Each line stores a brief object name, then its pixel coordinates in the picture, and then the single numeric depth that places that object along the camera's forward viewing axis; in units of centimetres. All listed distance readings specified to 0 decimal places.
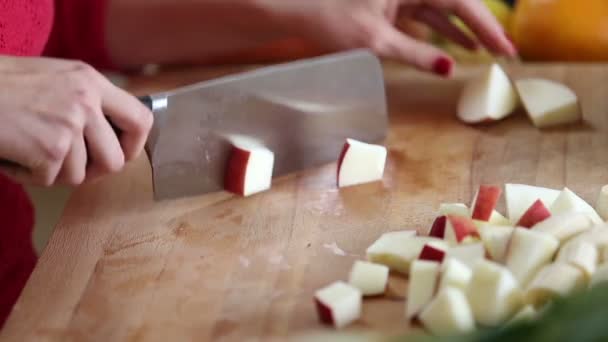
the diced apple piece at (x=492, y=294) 93
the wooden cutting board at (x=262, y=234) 102
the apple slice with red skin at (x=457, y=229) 106
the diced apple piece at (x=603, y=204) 114
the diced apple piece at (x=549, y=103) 144
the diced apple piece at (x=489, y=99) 146
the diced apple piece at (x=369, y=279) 102
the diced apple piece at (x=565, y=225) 105
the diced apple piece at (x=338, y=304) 97
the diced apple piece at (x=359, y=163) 130
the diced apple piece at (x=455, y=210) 115
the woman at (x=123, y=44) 106
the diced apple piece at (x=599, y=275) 96
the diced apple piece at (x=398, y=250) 107
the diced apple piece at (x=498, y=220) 113
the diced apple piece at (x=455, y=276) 95
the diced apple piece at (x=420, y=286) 98
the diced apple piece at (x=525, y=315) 90
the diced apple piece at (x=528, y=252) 101
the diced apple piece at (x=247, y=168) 126
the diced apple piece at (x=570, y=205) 112
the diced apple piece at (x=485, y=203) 113
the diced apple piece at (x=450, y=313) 92
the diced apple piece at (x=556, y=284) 94
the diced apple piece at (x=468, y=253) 101
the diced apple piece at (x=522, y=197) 117
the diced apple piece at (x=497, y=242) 104
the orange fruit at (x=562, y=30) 159
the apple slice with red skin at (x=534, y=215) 110
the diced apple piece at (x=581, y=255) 96
